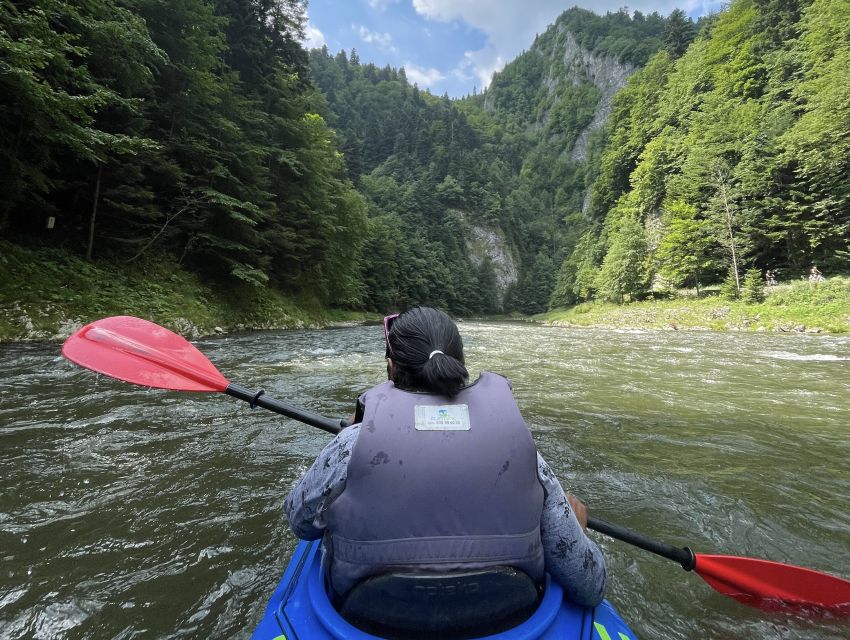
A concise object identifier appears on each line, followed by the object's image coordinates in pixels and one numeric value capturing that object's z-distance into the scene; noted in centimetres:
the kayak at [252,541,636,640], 106
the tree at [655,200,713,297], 2267
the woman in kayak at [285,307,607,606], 104
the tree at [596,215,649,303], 2809
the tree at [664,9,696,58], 4450
